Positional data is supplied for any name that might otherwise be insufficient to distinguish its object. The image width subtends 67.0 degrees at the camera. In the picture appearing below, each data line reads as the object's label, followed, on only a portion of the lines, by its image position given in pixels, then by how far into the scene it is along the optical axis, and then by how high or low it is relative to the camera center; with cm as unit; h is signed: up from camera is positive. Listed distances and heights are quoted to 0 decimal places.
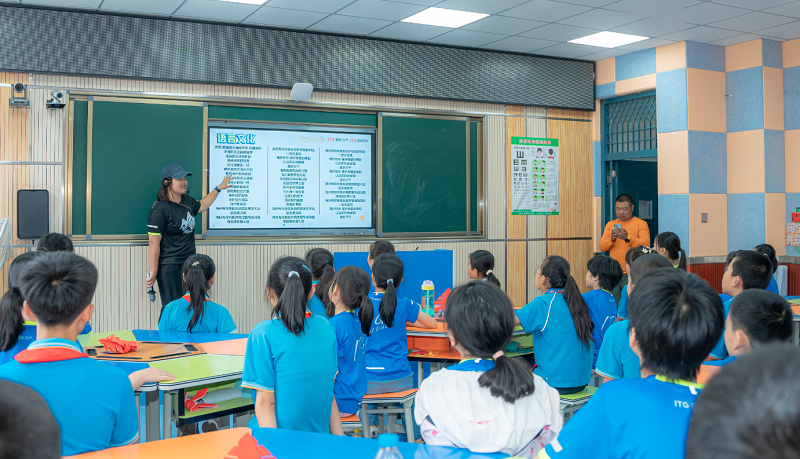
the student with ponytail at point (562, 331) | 331 -53
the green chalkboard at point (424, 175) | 659 +68
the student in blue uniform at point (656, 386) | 128 -34
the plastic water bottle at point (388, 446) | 145 -51
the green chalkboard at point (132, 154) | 545 +75
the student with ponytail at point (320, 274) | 353 -25
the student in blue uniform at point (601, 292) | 372 -36
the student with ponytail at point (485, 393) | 166 -44
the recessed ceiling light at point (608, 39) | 637 +210
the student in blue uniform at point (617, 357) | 257 -52
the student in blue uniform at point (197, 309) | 350 -44
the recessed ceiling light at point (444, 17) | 559 +206
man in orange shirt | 651 +3
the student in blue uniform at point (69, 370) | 162 -36
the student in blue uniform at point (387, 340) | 341 -60
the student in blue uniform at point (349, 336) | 285 -47
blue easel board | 534 -28
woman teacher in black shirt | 521 +2
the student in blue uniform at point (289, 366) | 227 -49
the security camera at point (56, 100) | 514 +116
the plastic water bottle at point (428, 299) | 438 -48
